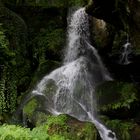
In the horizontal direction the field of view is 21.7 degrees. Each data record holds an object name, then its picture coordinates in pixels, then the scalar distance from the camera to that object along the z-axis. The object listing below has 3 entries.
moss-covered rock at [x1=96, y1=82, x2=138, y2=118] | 11.46
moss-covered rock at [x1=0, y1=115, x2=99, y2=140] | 9.75
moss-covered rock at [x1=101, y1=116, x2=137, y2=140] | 10.79
